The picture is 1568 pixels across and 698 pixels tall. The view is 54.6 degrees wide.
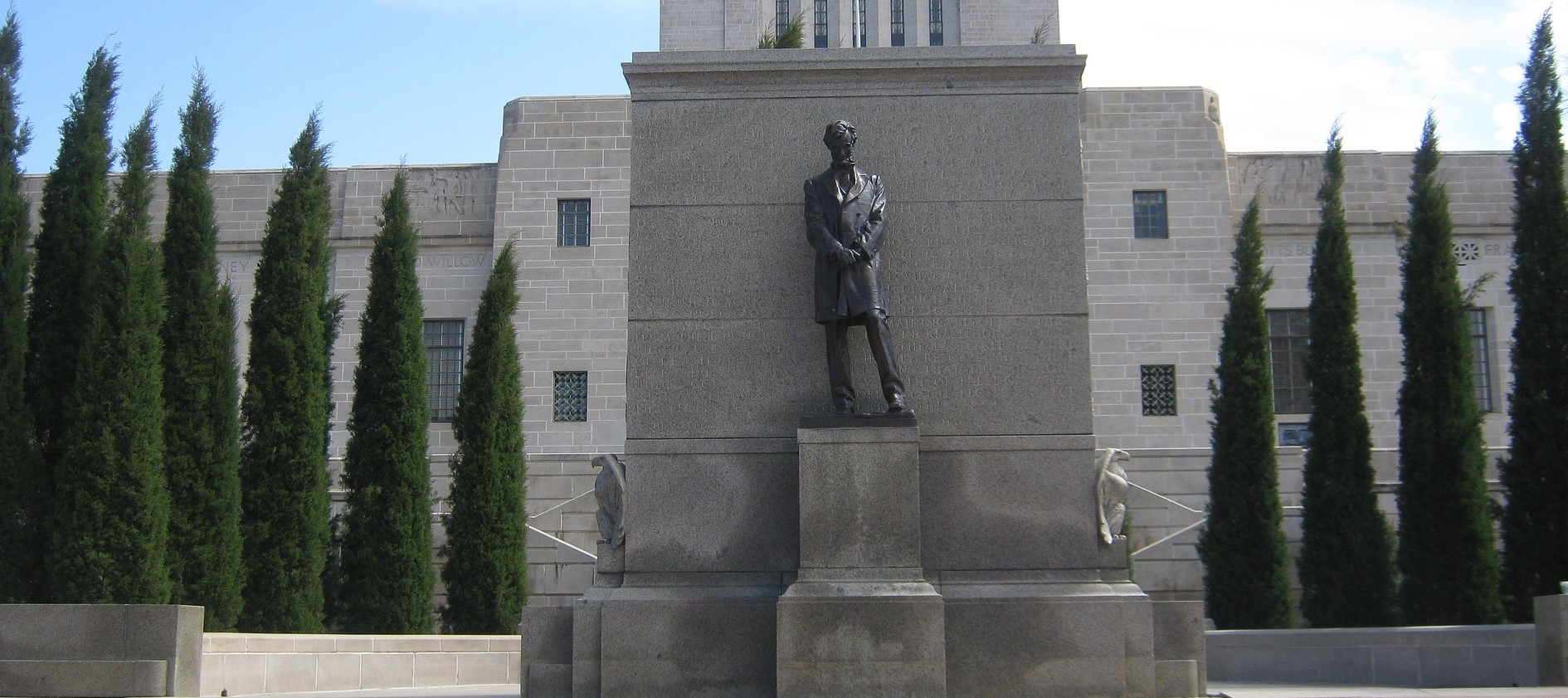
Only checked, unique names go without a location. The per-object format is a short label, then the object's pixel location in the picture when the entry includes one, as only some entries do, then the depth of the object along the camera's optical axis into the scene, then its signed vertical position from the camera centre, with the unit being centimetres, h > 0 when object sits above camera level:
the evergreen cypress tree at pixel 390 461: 1933 -11
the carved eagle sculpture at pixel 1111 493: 1057 -32
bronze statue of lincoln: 1036 +130
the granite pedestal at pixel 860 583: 986 -89
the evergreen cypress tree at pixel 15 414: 1644 +45
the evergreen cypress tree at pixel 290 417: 1809 +46
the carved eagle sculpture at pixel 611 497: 1082 -33
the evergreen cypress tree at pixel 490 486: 2055 -47
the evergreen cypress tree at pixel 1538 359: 1783 +105
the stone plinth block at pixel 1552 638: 1226 -160
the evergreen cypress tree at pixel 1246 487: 2133 -59
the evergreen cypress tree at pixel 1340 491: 2033 -62
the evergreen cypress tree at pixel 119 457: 1609 -2
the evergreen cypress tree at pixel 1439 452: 1891 -10
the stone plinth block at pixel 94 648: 1172 -151
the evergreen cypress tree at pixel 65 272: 1705 +217
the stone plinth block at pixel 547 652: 1052 -140
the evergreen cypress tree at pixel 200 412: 1703 +48
